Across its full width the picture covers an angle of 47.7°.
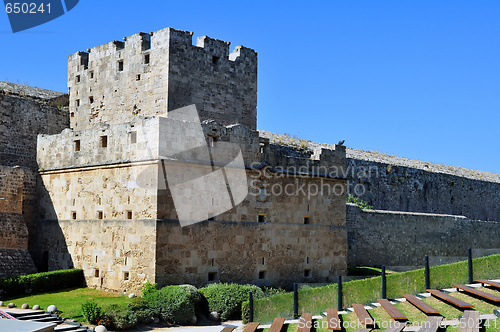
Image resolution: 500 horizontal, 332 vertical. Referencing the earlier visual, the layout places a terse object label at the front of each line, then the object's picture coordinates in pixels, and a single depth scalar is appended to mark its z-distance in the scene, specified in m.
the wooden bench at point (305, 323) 12.65
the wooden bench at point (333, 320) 12.30
